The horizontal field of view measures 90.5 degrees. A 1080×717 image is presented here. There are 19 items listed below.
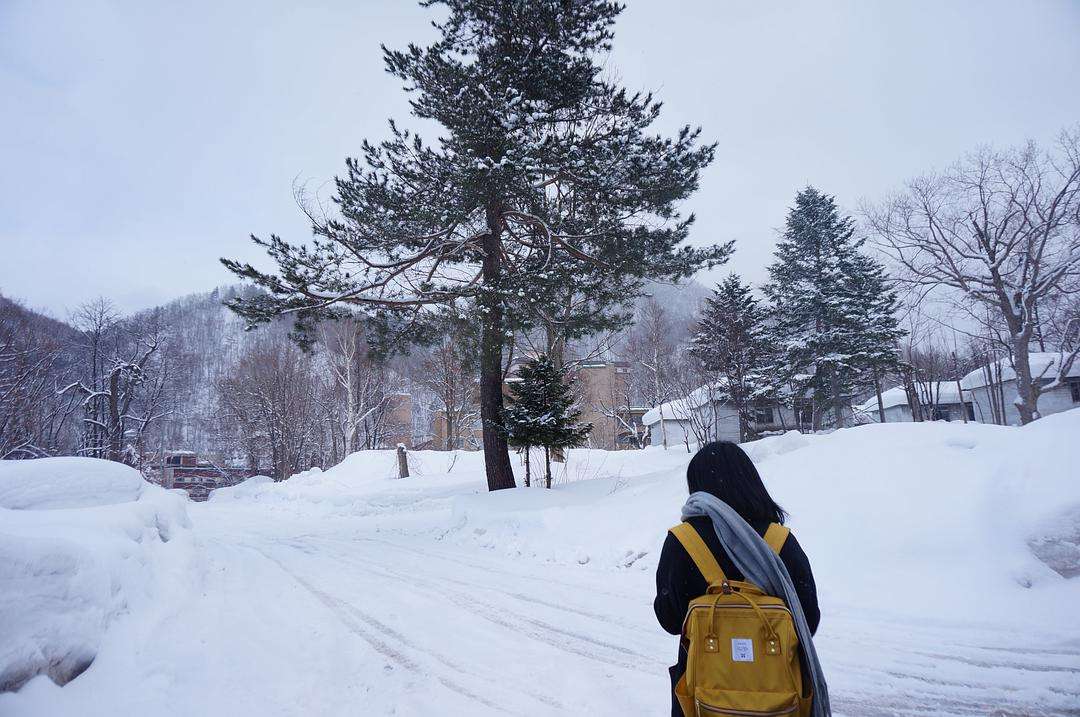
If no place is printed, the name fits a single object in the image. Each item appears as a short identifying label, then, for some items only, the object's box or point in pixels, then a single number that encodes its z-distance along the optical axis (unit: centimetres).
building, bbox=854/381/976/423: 4331
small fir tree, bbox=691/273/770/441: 2659
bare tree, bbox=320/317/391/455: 3250
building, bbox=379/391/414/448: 4322
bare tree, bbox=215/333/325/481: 3425
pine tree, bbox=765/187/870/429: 3038
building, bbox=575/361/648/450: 4183
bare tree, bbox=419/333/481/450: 3350
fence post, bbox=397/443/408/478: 2327
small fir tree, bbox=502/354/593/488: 1354
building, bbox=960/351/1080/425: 3484
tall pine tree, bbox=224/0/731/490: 1173
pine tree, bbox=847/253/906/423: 2956
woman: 215
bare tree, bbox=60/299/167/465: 2836
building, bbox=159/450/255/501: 3634
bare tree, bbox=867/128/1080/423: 2012
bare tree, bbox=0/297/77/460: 2062
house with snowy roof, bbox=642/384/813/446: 3023
